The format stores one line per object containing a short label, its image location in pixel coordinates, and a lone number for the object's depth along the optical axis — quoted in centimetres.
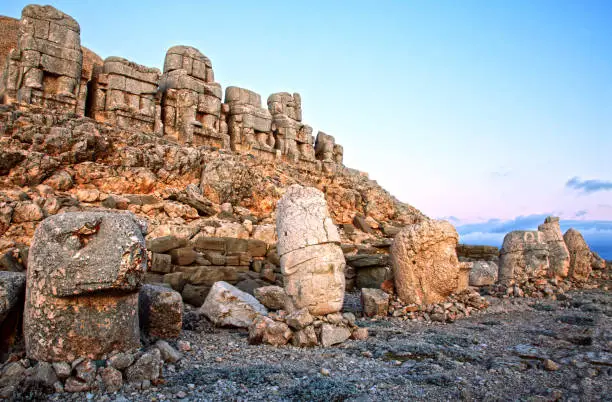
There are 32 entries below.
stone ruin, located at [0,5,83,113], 1313
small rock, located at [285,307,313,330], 575
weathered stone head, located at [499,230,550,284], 1130
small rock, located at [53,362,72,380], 360
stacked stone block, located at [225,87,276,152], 1925
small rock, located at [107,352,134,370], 377
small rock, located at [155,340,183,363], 433
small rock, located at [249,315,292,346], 557
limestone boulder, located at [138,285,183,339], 486
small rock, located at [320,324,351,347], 564
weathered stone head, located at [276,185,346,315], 633
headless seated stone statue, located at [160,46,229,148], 1700
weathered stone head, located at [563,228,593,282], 1275
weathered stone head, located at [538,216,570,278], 1203
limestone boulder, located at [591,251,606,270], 1452
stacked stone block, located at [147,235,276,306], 897
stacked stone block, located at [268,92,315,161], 2164
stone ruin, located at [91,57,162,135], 1507
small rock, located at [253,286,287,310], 835
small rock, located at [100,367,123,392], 360
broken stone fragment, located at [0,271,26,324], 390
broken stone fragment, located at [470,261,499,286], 1138
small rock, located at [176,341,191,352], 490
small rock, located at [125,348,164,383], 376
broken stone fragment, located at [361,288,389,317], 794
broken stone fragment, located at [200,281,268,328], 675
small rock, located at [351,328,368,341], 607
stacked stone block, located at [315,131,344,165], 2448
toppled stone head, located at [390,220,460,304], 807
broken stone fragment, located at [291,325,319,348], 559
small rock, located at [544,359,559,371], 439
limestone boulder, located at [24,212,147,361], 370
